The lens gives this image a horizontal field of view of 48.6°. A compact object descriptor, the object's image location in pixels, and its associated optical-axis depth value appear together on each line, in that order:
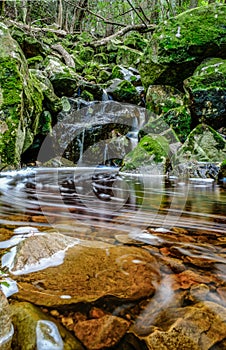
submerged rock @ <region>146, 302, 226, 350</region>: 1.04
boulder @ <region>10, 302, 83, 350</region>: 0.99
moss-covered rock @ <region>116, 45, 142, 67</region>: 17.86
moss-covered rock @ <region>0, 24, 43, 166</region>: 5.96
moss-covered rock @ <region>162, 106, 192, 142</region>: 8.85
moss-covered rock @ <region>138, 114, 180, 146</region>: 8.48
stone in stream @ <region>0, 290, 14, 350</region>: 0.94
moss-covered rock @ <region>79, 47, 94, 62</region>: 17.94
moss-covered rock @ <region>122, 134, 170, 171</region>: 7.62
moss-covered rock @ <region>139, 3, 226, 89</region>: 9.54
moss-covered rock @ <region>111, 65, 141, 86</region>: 14.34
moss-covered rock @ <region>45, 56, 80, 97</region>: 11.20
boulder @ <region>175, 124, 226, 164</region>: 7.23
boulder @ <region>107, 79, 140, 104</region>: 12.11
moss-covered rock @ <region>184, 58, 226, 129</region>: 8.12
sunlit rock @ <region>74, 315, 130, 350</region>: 1.05
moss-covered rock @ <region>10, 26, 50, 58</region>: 11.59
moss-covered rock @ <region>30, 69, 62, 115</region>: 9.62
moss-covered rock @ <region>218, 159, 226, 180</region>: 6.92
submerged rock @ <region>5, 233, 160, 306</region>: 1.31
